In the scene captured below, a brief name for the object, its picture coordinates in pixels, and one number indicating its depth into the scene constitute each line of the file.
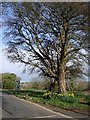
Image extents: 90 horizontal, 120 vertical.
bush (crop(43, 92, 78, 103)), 9.17
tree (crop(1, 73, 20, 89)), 28.49
